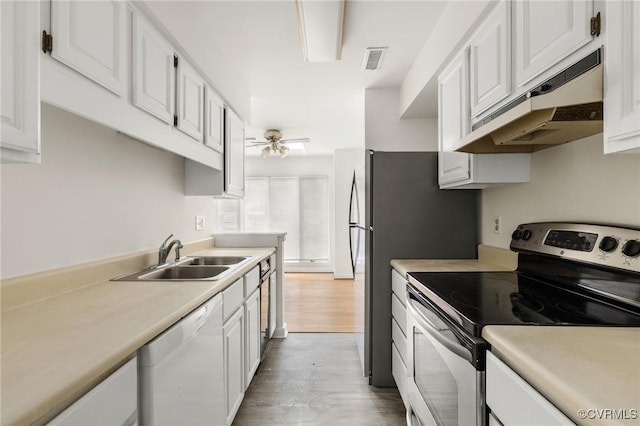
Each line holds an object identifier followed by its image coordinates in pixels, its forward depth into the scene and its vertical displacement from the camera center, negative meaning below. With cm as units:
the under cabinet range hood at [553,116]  94 +34
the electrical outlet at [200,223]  289 -11
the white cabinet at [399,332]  197 -80
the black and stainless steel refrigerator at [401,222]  235 -8
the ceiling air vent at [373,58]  244 +123
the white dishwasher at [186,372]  93 -57
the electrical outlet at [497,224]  206 -8
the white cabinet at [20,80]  73 +31
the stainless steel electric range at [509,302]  98 -33
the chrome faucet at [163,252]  200 -26
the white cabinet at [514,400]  65 -43
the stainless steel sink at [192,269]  173 -37
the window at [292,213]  683 -3
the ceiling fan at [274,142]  475 +107
